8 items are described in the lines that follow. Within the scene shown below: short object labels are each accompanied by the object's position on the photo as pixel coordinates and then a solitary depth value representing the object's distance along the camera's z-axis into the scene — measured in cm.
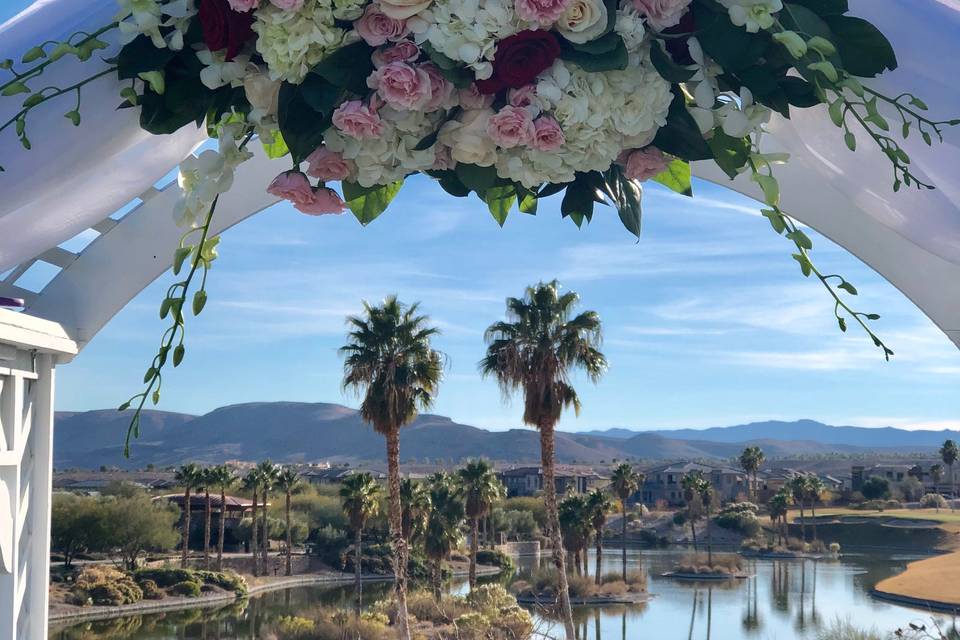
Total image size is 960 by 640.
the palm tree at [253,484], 3609
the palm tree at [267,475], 3666
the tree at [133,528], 3622
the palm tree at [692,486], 4406
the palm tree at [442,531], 2698
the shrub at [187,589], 3272
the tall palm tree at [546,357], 1908
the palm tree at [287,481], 3747
